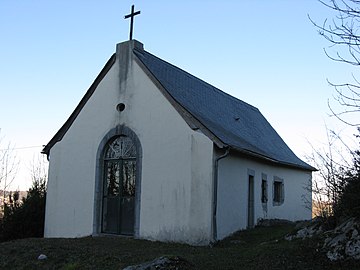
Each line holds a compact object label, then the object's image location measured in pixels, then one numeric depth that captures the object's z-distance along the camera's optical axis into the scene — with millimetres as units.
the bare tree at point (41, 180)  18862
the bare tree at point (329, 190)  9760
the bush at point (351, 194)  8984
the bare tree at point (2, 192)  18186
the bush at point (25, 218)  16406
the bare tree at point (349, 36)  7859
